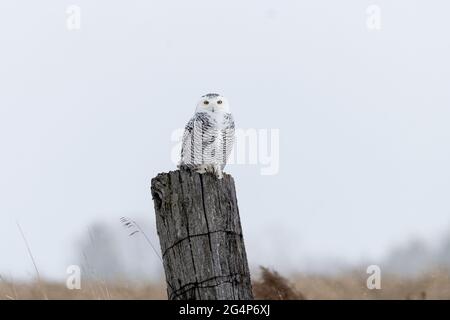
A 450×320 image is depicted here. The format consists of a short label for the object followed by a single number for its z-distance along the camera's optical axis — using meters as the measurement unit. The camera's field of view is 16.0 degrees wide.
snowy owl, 9.41
